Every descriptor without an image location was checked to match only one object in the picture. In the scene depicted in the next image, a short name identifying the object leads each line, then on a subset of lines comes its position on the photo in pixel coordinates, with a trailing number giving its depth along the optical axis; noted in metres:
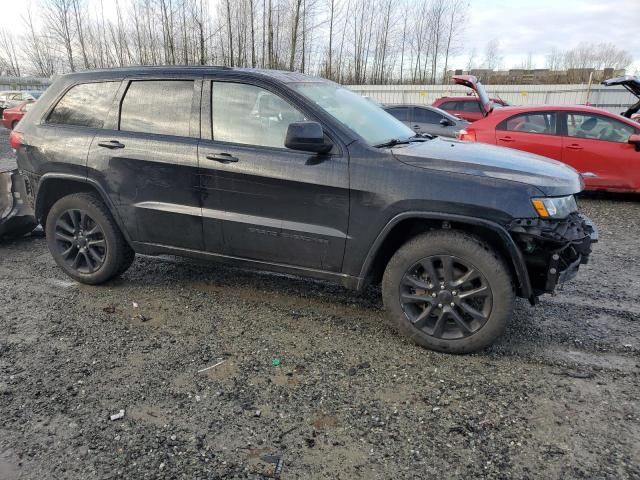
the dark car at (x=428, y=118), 12.23
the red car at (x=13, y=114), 18.05
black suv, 3.20
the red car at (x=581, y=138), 7.85
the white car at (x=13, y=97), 22.89
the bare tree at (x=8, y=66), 38.94
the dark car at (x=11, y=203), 5.65
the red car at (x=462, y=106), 14.41
